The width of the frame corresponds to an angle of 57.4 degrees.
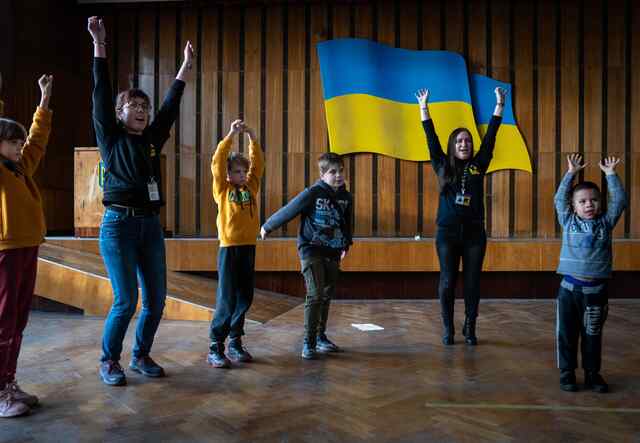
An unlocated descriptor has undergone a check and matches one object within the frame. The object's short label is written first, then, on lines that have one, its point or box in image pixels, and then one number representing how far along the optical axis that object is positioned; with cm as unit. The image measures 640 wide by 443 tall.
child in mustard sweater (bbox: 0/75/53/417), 217
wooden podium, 583
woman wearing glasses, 253
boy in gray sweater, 251
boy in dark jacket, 314
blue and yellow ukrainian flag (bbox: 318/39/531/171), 712
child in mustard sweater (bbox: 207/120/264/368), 298
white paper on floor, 418
